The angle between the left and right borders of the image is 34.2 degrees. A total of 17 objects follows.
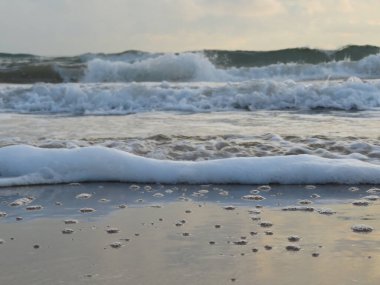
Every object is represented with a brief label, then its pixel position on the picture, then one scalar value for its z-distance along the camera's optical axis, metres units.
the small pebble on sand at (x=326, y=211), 3.78
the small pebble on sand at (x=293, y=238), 3.19
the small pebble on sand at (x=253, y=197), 4.22
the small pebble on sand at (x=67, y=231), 3.40
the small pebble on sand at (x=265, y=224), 3.50
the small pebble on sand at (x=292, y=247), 3.03
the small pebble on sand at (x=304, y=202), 4.05
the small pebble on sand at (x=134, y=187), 4.57
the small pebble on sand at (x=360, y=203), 4.01
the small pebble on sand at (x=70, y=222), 3.60
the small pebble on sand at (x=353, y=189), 4.43
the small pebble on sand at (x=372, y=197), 4.16
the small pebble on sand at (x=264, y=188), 4.53
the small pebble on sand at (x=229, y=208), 3.91
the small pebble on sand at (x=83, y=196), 4.31
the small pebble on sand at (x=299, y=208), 3.86
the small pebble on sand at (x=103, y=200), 4.18
